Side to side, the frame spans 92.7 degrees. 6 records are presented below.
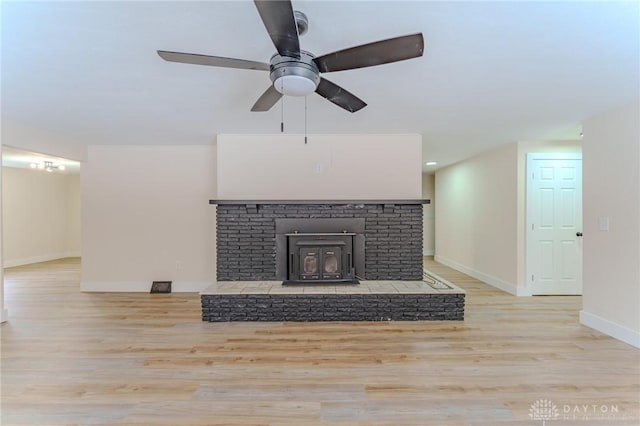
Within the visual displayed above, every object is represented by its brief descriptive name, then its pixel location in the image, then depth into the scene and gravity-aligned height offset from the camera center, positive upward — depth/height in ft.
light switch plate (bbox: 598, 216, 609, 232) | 9.81 -0.40
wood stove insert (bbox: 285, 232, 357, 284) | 12.24 -2.00
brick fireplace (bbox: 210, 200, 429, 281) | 12.83 -0.96
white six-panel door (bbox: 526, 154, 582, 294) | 14.10 -0.28
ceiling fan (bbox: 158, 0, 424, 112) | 4.30 +2.57
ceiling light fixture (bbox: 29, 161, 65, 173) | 19.72 +3.00
